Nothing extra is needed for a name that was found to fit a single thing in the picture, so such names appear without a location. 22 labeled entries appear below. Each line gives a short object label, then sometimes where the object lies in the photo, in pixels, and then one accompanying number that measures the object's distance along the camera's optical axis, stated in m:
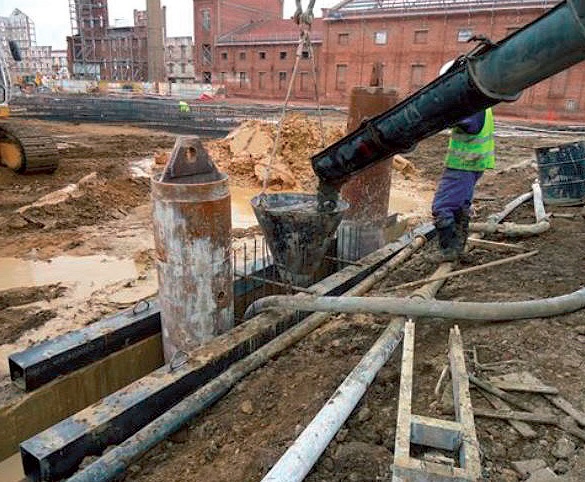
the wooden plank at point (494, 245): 5.52
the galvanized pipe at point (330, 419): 2.23
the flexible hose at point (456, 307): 3.52
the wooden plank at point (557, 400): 2.60
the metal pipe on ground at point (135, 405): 2.82
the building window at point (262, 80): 47.03
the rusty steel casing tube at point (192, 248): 3.54
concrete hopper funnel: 4.44
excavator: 11.30
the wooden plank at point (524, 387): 2.81
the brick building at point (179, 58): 59.56
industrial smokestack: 50.48
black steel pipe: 2.56
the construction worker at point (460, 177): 4.83
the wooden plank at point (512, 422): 2.53
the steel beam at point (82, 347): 3.63
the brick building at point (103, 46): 58.09
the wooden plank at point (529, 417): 2.54
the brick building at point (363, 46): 31.44
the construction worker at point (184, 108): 25.91
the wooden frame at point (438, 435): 2.07
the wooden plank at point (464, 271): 4.54
